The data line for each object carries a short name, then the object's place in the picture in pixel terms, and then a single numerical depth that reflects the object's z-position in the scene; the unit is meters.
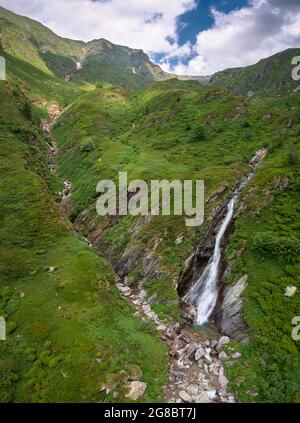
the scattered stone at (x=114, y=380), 22.71
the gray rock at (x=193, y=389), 24.67
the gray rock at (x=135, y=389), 22.75
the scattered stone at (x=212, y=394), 24.42
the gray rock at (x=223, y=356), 28.05
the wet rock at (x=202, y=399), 23.95
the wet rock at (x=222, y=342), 29.44
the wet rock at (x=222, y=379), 25.61
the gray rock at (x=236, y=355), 27.83
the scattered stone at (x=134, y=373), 24.21
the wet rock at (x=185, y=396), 23.88
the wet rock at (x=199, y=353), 28.22
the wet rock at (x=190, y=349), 28.55
